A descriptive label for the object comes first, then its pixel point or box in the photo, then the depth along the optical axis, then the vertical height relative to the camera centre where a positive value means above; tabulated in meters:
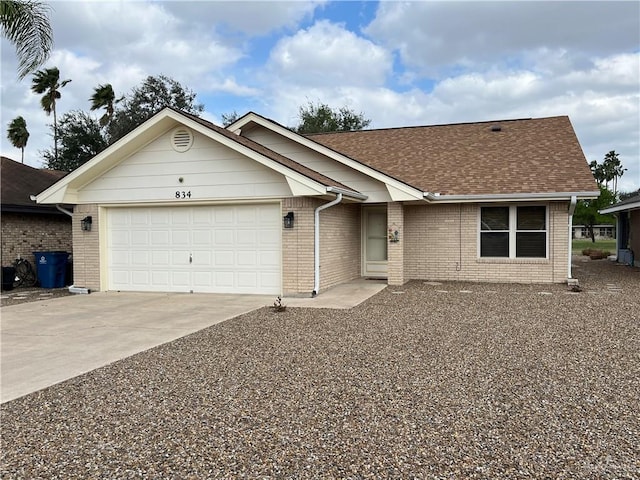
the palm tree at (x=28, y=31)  12.31 +5.06
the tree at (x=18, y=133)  37.50 +7.41
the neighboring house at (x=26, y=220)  15.18 +0.33
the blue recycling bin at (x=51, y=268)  15.02 -1.14
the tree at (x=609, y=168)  83.31 +10.05
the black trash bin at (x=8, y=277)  14.41 -1.37
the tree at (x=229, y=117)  44.66 +10.18
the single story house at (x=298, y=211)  12.17 +0.50
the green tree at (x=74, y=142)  39.03 +6.94
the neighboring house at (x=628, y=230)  20.17 -0.09
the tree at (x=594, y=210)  42.81 +1.60
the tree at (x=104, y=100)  37.84 +10.00
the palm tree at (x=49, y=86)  35.66 +10.46
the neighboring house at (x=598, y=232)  60.40 -0.51
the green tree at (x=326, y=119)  41.38 +9.35
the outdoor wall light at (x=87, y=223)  13.49 +0.19
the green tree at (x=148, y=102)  39.78 +10.88
